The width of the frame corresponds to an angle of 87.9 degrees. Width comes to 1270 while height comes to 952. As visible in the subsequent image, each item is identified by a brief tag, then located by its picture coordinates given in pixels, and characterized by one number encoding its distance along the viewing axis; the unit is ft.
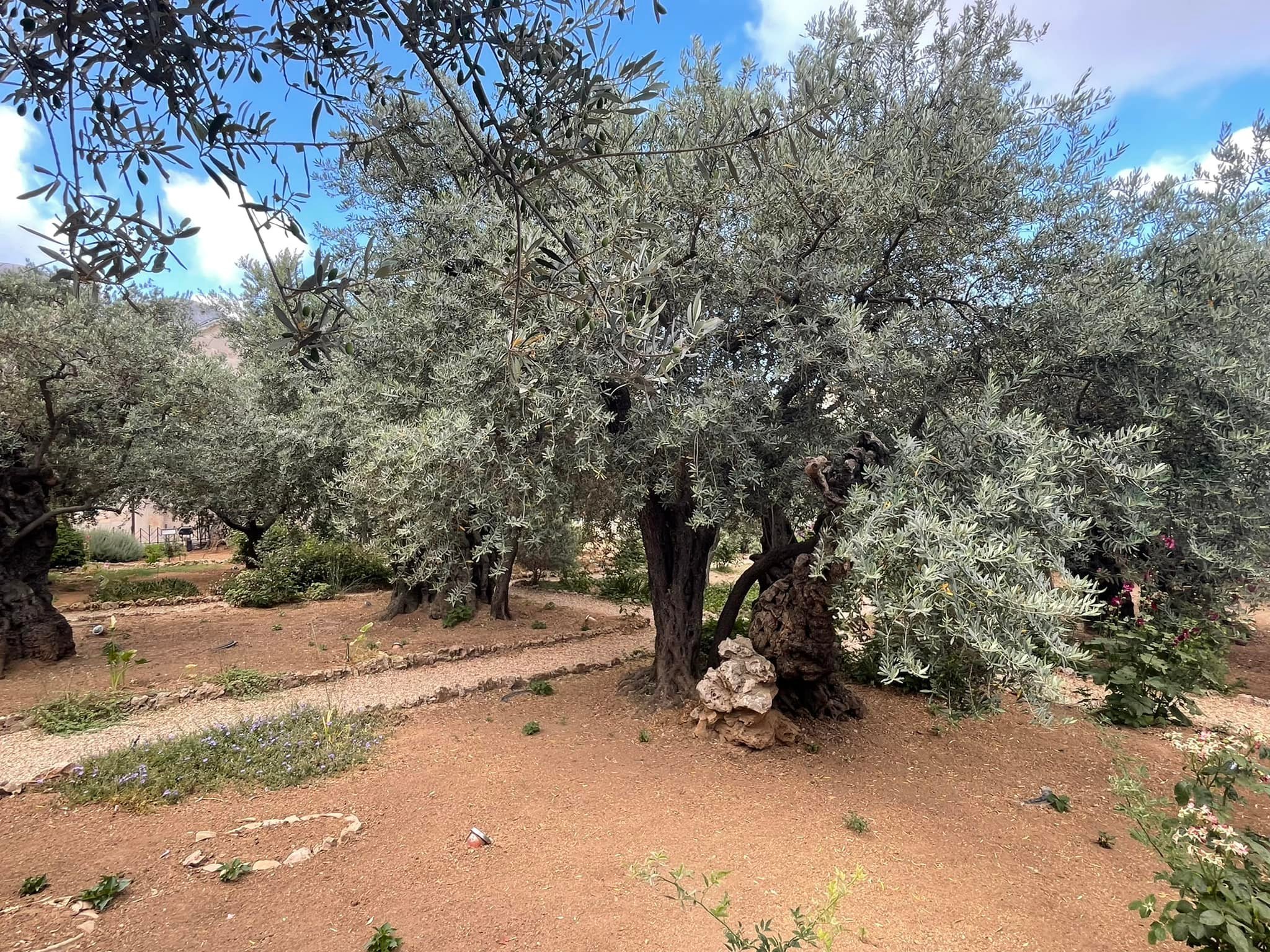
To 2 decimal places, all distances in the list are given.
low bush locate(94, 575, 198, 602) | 43.34
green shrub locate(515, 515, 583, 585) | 46.16
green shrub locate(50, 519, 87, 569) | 53.93
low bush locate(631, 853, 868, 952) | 7.55
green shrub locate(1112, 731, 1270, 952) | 7.24
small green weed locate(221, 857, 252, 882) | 12.78
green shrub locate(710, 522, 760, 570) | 25.02
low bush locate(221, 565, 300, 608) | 42.27
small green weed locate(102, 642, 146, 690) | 24.35
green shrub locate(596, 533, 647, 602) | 49.75
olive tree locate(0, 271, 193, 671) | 26.27
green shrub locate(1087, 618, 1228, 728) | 21.45
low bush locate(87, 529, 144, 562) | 63.24
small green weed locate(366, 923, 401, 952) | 10.37
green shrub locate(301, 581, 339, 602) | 45.55
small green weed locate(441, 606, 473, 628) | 37.63
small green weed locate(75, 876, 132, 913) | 11.81
